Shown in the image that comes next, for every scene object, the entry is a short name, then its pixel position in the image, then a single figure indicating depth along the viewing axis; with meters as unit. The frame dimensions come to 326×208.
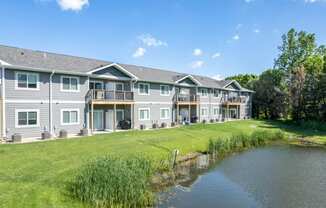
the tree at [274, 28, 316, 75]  55.75
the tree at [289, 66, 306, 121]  45.47
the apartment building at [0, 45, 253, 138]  22.09
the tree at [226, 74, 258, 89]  71.62
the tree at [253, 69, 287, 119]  50.16
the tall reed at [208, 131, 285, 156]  23.19
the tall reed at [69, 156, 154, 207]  10.83
